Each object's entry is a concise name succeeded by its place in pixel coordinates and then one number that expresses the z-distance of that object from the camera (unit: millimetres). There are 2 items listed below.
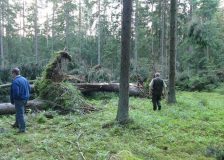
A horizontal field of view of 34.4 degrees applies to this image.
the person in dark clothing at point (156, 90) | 16625
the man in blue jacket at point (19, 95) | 10875
